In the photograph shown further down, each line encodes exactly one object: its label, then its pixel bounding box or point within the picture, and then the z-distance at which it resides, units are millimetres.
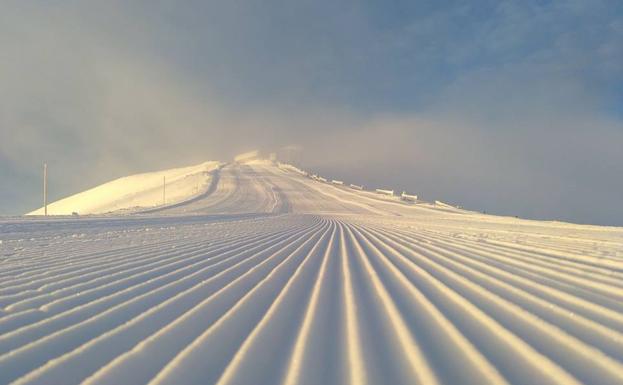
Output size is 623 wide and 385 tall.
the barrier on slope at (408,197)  34431
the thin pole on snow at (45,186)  20900
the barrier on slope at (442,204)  29641
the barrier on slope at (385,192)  39369
